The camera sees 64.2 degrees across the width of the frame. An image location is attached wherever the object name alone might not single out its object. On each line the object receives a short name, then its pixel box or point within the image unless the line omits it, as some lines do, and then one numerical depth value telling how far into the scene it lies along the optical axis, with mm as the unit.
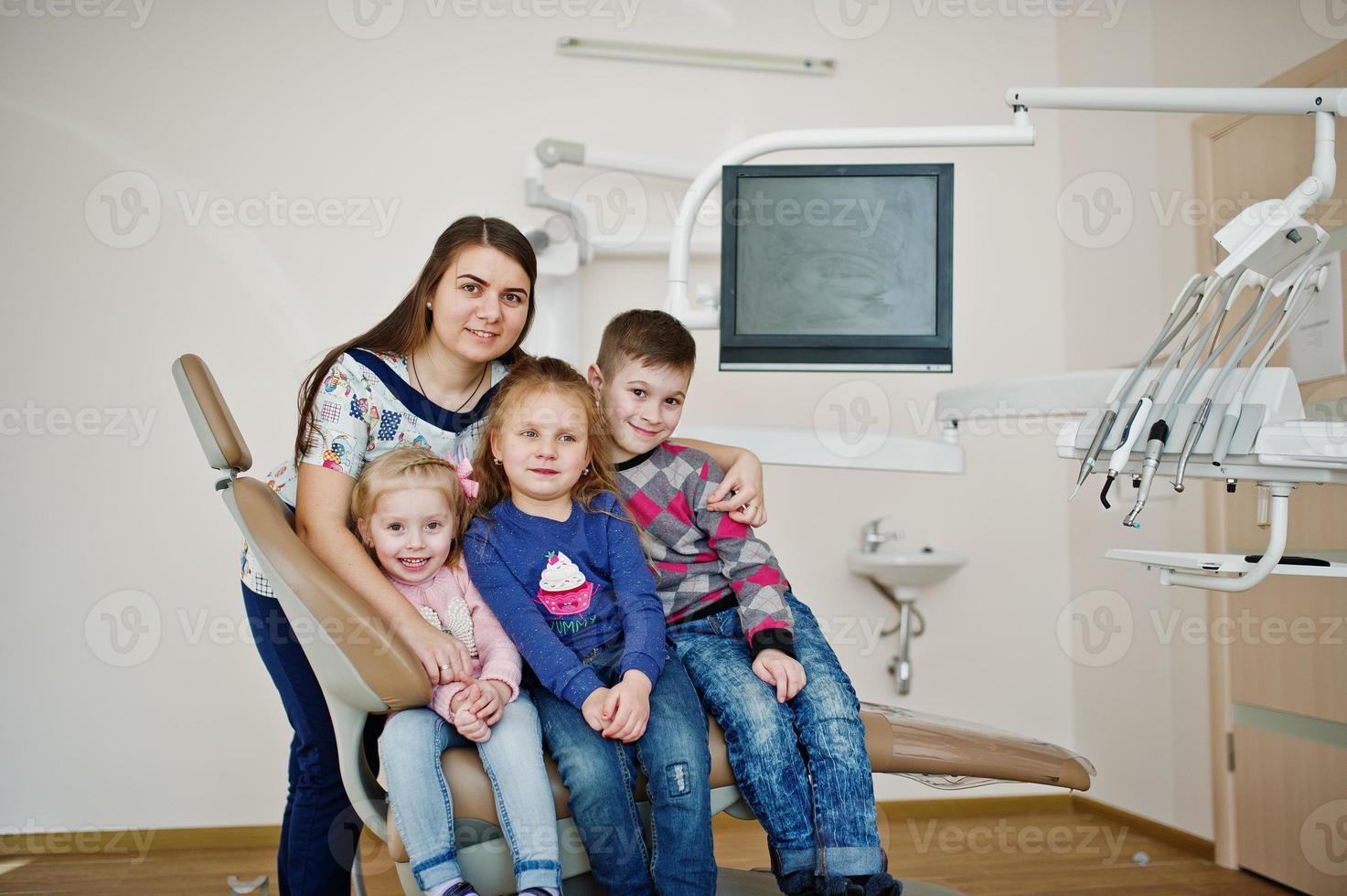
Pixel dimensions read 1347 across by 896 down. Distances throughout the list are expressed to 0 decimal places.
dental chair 1267
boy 1405
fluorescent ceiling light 3223
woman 1642
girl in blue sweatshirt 1333
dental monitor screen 1955
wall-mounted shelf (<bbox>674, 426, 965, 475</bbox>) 1899
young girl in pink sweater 1251
